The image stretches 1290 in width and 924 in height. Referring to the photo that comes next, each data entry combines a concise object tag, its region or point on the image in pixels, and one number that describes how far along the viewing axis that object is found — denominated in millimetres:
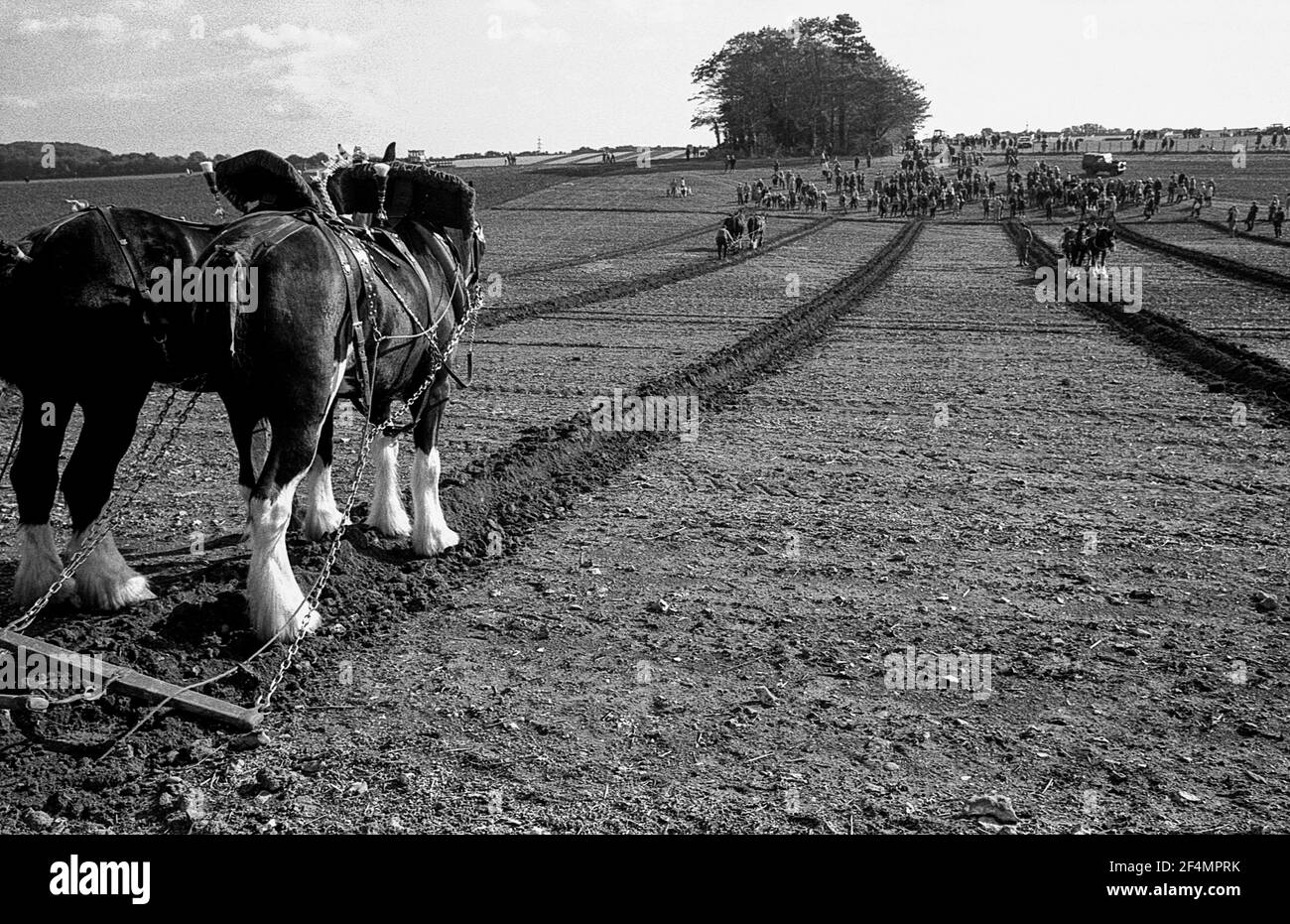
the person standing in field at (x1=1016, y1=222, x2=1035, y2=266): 29792
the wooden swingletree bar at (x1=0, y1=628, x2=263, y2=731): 4445
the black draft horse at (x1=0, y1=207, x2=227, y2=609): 4918
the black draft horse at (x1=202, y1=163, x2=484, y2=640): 4953
